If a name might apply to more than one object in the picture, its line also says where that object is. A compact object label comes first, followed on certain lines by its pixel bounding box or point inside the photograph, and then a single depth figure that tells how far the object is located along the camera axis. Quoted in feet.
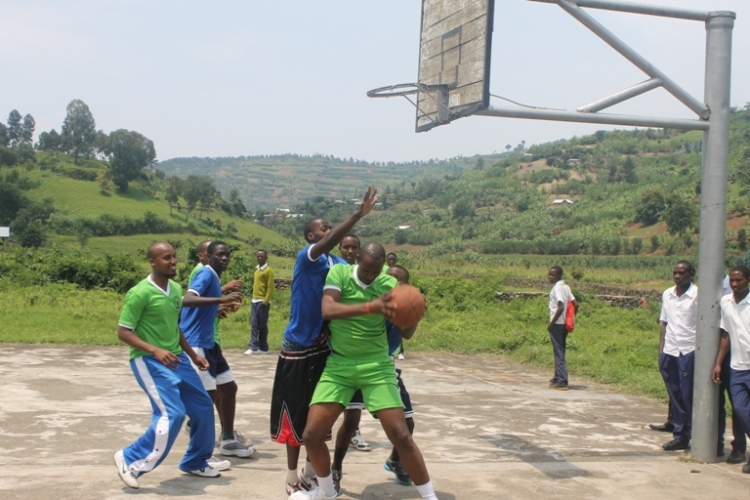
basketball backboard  23.47
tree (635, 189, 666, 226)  250.16
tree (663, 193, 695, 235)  214.90
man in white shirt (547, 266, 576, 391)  39.29
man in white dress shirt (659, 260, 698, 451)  26.43
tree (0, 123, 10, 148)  349.20
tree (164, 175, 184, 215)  262.26
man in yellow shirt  48.55
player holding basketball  17.95
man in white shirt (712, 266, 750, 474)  23.25
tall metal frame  23.70
